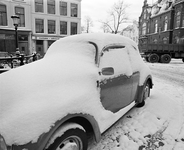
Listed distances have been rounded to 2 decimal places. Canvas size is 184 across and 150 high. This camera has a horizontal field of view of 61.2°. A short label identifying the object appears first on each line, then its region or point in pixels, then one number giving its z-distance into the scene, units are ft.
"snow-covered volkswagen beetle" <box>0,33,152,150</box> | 5.26
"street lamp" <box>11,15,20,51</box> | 29.88
